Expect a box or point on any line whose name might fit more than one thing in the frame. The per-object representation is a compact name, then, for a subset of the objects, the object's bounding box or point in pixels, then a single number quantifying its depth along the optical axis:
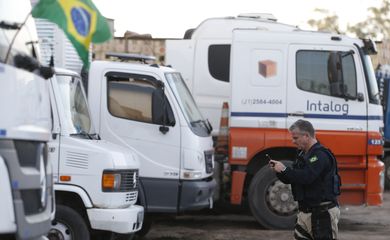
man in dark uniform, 13.02
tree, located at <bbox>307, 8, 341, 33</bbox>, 86.93
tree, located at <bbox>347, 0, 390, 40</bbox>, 86.59
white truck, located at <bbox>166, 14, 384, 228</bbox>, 20.04
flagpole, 9.29
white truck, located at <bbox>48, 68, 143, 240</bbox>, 14.51
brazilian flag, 10.63
